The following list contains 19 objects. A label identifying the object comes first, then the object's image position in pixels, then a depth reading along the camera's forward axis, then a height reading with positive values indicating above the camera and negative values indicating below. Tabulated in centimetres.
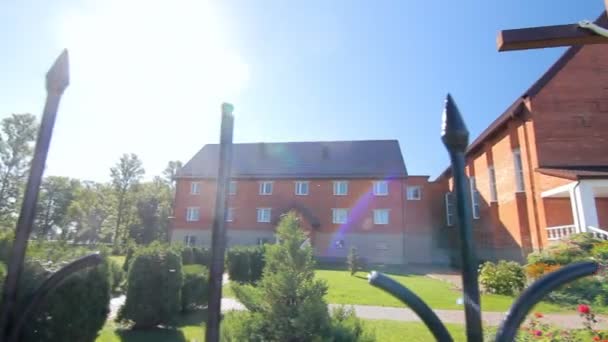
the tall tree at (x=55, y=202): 5156 +499
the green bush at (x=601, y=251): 871 -15
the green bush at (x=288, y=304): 363 -75
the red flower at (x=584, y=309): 498 -97
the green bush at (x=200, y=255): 1733 -98
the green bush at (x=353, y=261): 1930 -126
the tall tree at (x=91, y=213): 5016 +341
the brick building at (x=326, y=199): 2772 +353
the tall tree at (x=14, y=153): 3653 +893
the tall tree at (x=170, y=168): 5846 +1217
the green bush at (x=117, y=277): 1265 -170
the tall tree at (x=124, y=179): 4759 +825
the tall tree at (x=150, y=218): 4241 +233
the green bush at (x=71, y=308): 448 -108
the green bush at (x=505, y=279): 1248 -136
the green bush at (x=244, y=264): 1498 -121
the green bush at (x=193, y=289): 950 -154
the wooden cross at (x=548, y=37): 198 +126
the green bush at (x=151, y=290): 750 -127
